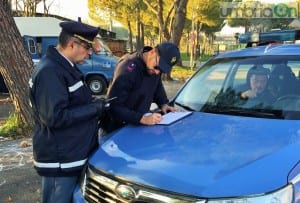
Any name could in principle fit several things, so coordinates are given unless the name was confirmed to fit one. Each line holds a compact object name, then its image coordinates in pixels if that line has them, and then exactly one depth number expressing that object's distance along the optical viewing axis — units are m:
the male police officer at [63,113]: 2.05
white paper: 2.47
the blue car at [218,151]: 1.67
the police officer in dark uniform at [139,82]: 2.61
